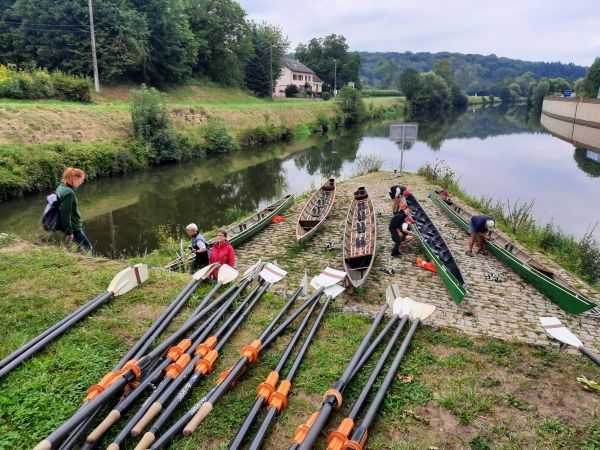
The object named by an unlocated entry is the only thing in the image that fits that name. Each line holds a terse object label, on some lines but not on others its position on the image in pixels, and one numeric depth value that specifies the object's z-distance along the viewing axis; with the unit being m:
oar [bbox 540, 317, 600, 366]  5.48
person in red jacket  8.38
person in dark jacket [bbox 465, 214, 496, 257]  11.09
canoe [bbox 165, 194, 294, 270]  9.92
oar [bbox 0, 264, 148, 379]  5.06
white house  68.12
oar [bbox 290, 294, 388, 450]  3.76
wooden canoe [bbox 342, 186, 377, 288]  9.64
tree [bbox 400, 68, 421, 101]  76.56
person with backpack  7.87
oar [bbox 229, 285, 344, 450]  3.92
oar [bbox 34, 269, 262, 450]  3.53
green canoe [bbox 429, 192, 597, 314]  8.11
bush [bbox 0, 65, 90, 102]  27.27
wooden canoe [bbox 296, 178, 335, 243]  12.55
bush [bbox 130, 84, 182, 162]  26.86
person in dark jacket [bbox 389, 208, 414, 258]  11.02
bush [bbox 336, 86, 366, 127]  54.18
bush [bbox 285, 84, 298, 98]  64.69
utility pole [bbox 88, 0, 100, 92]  32.08
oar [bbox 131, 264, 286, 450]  3.81
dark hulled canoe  8.59
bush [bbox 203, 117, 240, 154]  31.84
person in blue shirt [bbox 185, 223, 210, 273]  8.98
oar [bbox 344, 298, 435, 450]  3.90
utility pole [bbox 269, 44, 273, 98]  58.09
